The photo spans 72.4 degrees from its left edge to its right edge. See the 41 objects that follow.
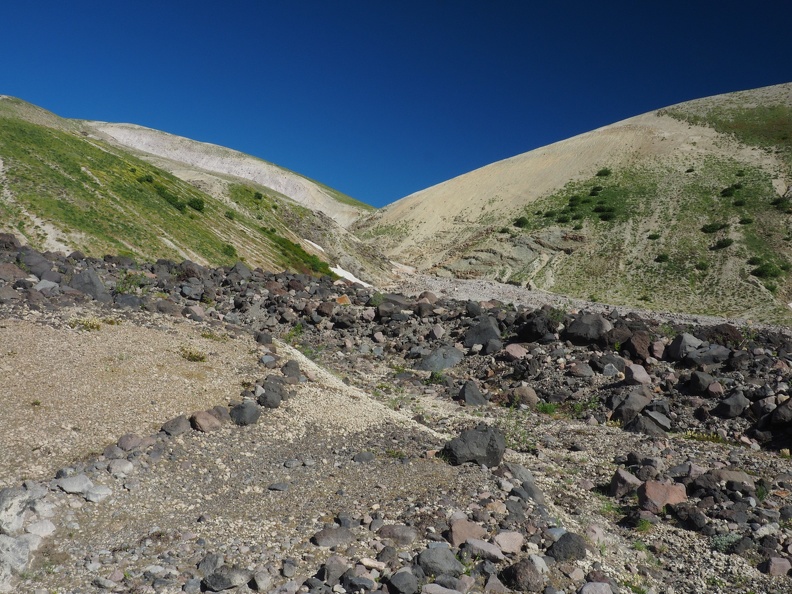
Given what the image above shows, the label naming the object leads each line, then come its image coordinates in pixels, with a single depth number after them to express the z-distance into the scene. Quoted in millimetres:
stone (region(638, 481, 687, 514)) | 9227
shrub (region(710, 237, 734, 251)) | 48969
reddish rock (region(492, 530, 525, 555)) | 7434
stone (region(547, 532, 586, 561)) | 7434
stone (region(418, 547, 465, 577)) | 6809
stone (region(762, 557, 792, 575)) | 7445
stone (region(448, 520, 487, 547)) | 7527
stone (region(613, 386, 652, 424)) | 14562
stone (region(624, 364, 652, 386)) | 16188
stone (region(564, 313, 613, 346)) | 19078
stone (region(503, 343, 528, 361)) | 18641
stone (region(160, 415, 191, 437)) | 9735
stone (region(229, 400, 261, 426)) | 10797
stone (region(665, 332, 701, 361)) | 17859
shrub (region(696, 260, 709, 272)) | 47188
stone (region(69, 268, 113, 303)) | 16328
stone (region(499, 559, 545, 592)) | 6713
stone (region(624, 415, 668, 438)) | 13758
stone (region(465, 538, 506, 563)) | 7191
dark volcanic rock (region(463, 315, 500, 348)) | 20375
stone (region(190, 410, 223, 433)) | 10117
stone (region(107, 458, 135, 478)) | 8359
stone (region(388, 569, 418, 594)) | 6375
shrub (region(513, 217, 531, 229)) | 61750
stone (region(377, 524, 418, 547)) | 7506
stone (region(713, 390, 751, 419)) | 14031
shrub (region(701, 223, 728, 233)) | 51219
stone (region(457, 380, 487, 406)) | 15839
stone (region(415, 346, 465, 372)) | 18828
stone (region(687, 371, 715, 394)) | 15305
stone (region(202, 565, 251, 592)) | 6293
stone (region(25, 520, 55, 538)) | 6859
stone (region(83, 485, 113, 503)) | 7691
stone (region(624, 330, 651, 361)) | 18312
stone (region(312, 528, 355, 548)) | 7336
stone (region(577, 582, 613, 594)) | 6766
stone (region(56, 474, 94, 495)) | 7688
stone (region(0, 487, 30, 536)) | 6794
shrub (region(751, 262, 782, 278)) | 44250
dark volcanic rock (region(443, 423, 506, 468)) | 10320
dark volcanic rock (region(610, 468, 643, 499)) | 9969
